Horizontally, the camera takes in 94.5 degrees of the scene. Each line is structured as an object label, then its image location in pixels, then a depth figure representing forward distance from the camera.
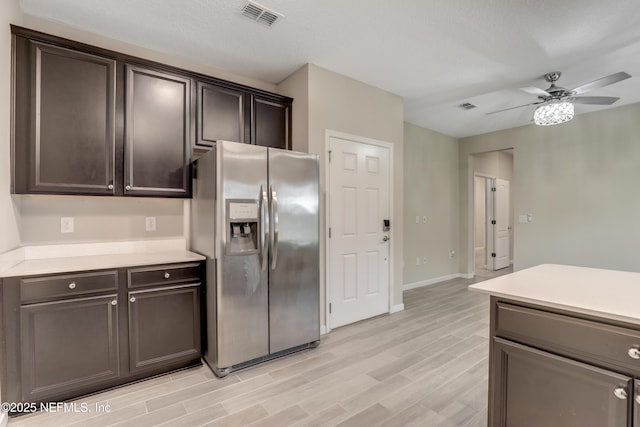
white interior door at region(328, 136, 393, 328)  3.27
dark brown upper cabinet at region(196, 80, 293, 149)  2.76
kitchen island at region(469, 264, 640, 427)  1.17
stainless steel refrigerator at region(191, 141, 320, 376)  2.31
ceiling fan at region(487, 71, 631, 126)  2.75
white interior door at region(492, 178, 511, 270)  6.48
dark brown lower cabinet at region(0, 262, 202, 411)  1.83
